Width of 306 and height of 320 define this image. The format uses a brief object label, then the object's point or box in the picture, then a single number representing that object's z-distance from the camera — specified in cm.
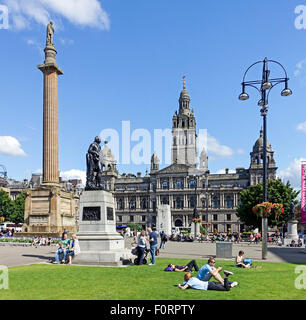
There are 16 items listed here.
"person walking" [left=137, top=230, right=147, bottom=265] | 1552
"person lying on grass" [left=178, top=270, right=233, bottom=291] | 927
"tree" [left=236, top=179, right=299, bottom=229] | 5519
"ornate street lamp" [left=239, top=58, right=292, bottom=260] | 1877
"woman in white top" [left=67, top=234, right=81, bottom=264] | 1525
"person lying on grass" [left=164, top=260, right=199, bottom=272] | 1309
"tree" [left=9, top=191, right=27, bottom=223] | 7481
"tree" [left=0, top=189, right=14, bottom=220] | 7575
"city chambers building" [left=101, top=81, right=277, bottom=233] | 9812
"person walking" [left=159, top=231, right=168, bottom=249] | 2806
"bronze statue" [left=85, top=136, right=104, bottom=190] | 1684
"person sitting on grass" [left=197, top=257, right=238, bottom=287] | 994
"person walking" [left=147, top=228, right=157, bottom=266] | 1560
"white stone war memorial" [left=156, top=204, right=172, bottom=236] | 5956
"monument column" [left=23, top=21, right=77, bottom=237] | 3027
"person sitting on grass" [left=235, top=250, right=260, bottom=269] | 1473
